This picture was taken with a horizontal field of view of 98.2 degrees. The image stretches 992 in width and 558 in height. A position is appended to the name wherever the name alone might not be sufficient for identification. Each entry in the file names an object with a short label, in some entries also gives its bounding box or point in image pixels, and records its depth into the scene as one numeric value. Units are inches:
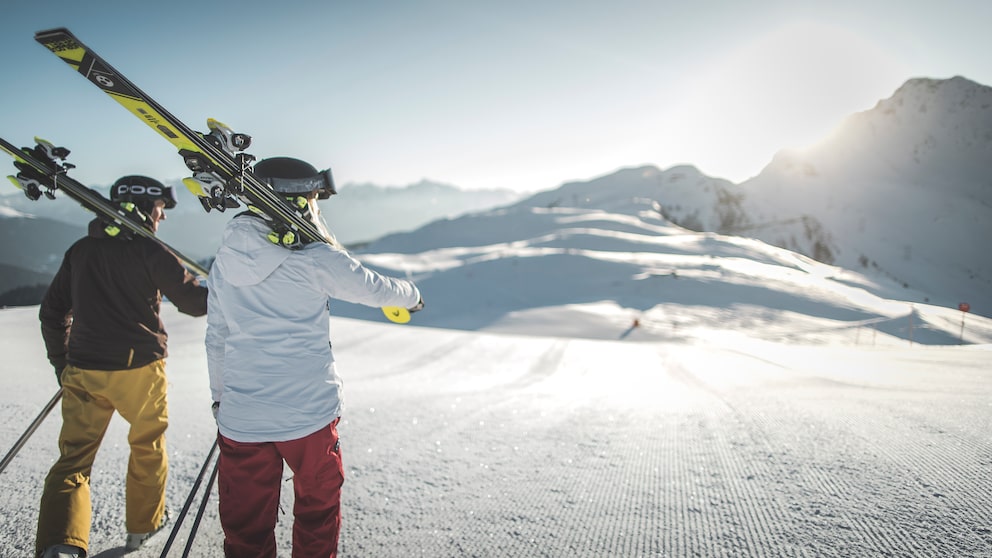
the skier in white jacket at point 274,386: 75.7
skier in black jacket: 96.7
